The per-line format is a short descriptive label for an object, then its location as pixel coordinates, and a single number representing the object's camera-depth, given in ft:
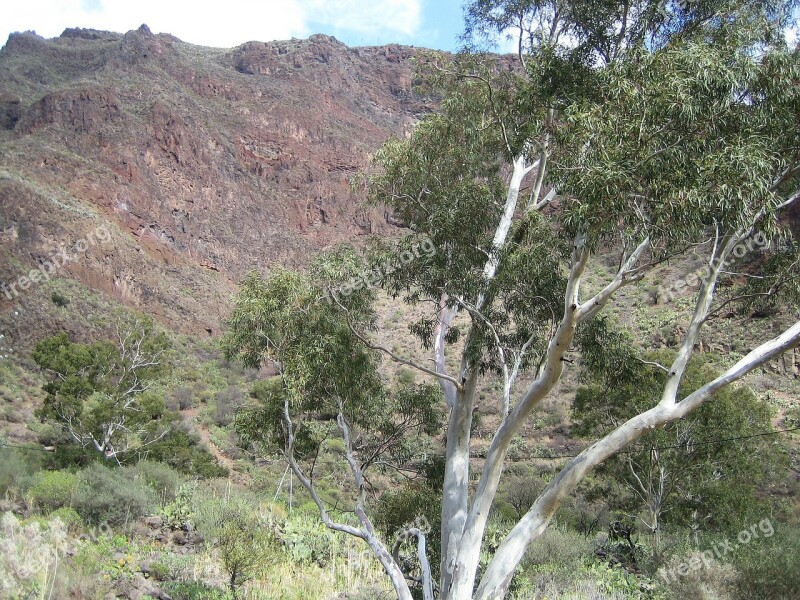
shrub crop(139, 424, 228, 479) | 64.28
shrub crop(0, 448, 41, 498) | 41.47
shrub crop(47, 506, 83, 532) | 35.67
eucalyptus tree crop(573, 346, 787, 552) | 49.19
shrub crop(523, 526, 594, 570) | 35.45
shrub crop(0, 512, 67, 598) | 20.40
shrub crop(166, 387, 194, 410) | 108.58
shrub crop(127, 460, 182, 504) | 47.80
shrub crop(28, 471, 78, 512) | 39.11
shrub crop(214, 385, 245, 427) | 106.22
